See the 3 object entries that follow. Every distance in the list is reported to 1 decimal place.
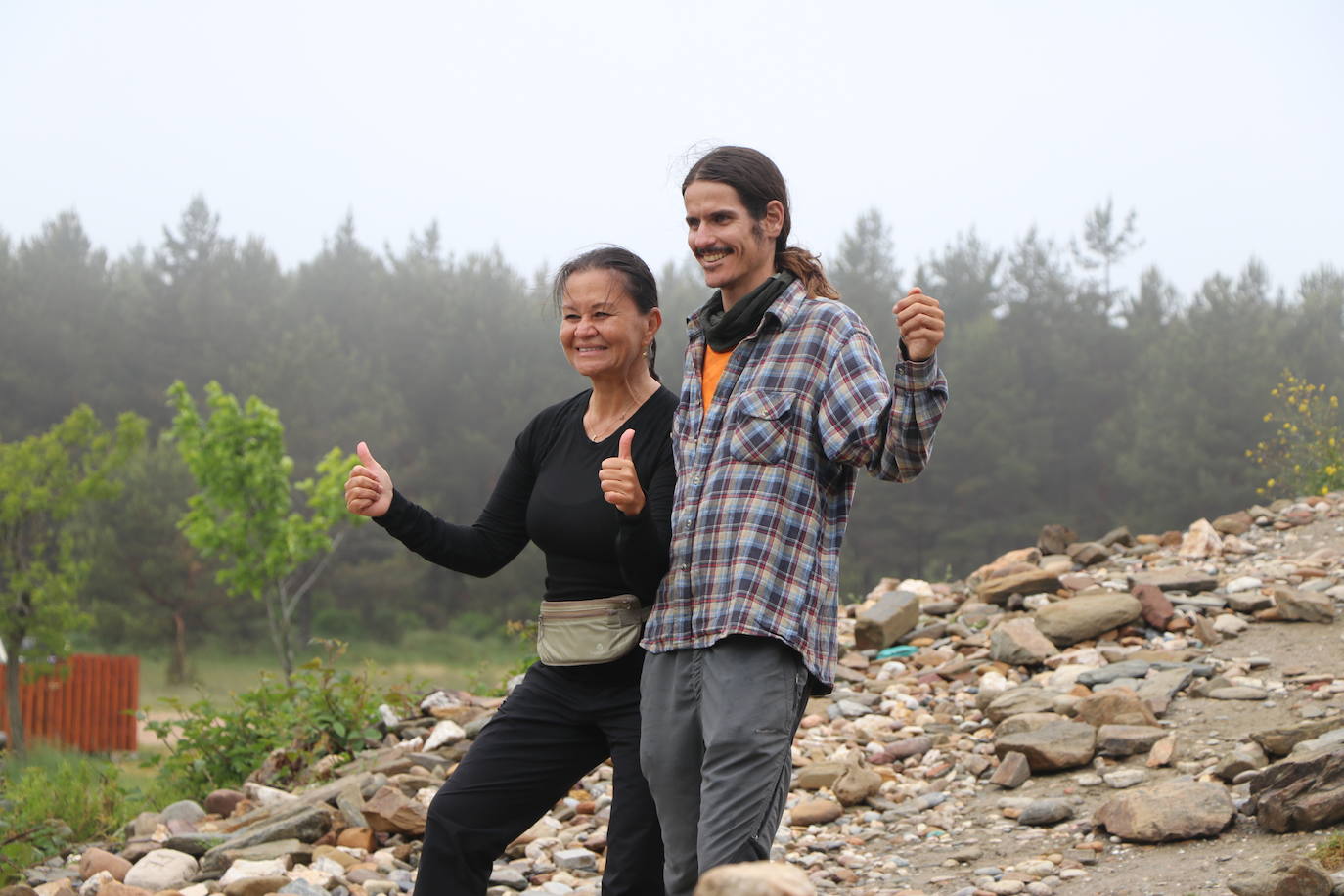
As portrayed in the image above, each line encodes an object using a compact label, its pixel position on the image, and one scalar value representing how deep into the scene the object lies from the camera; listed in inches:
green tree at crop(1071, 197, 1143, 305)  1590.8
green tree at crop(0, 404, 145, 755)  767.7
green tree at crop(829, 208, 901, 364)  1512.1
